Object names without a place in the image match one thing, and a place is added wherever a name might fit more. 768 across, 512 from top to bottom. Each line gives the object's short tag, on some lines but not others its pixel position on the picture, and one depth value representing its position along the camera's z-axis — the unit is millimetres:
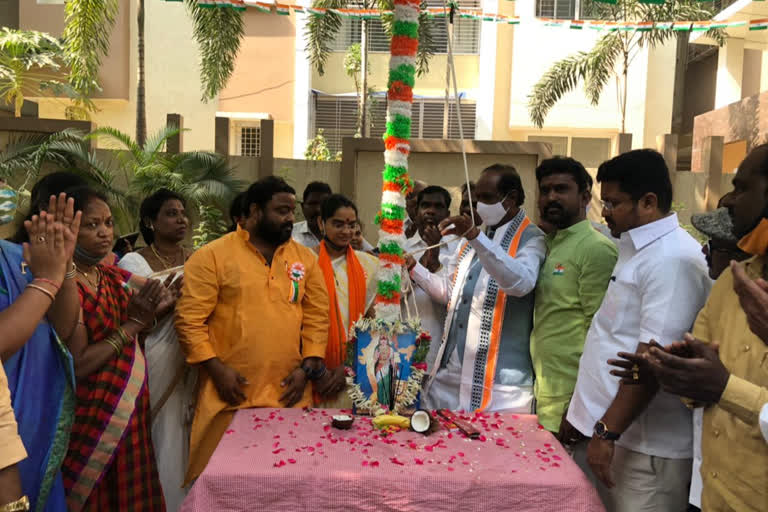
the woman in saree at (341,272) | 4176
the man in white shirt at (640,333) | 2545
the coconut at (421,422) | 2953
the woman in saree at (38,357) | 1984
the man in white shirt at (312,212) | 5605
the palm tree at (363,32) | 12766
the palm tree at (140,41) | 11328
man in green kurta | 3193
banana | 3002
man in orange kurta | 3564
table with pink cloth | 2486
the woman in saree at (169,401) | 3676
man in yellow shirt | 1950
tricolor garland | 3293
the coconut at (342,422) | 2969
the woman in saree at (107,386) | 3057
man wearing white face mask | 3316
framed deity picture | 3186
